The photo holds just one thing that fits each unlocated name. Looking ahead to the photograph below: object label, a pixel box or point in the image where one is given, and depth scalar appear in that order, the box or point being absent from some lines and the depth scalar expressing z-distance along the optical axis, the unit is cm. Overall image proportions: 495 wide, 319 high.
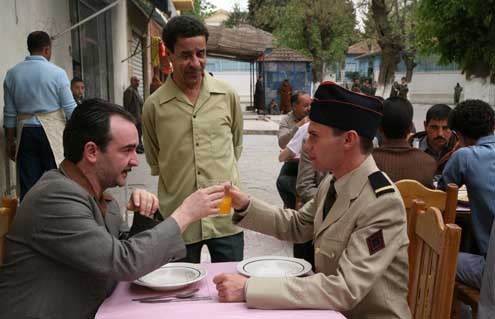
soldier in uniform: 171
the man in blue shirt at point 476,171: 300
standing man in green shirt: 267
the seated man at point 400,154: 328
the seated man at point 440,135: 438
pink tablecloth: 165
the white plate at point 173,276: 185
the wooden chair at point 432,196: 285
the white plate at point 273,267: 199
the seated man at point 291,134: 479
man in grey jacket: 167
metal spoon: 181
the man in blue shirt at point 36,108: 479
